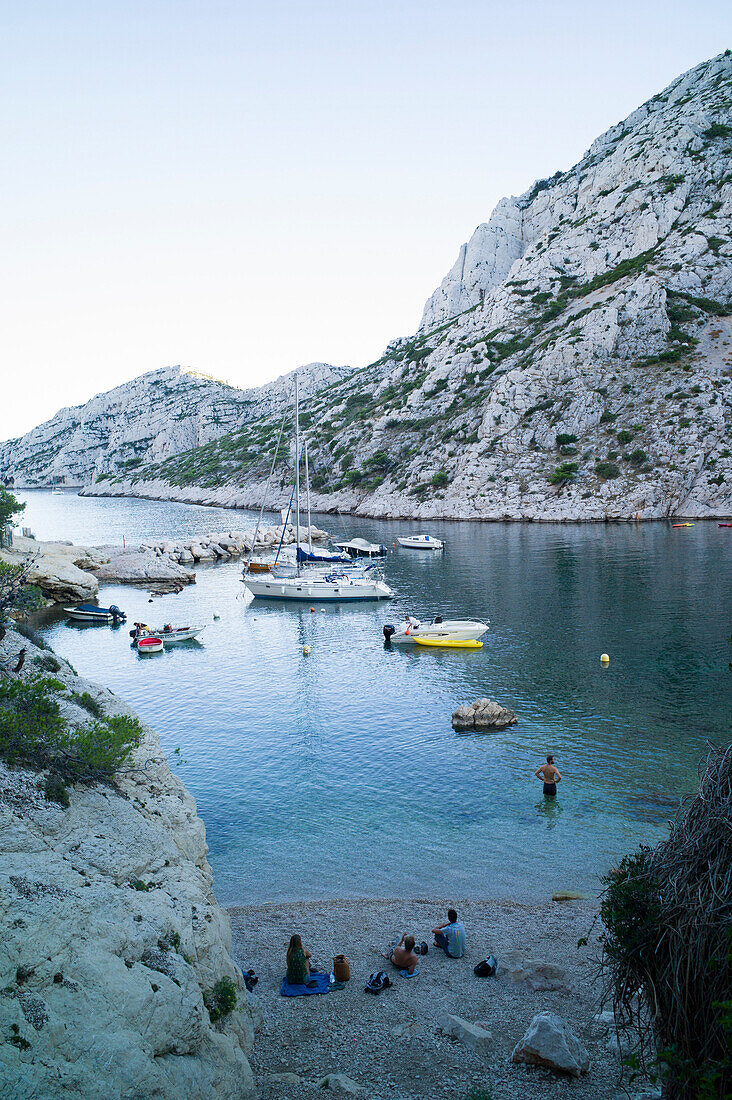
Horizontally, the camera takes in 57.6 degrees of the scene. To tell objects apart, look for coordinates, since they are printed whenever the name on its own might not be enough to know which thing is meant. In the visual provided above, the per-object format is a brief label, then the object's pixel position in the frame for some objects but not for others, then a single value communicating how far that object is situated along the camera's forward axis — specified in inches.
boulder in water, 1196.5
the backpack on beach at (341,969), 579.2
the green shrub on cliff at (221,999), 401.7
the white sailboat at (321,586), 2354.8
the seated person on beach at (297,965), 574.2
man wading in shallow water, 938.1
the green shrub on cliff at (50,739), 438.0
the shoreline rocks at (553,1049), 447.5
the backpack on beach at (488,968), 585.3
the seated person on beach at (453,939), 618.8
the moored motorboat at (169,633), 1870.1
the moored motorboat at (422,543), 3227.1
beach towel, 563.8
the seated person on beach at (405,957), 598.2
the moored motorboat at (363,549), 3122.5
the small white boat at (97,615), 2149.4
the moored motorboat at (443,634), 1718.8
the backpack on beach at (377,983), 563.5
